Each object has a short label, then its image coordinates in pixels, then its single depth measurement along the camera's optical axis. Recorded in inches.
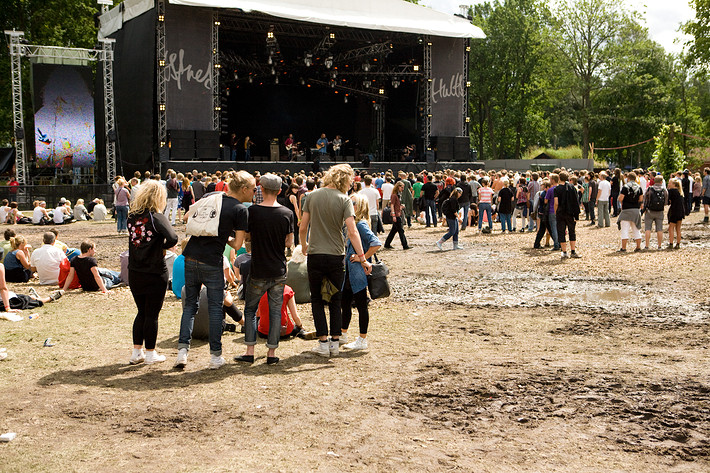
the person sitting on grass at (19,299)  340.2
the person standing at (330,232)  252.5
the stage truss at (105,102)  1035.9
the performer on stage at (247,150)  1163.6
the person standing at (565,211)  547.8
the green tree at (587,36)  2144.4
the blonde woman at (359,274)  266.7
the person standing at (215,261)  238.5
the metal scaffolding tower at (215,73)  1075.9
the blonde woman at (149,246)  240.5
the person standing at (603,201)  740.4
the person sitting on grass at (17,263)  470.9
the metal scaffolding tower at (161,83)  1036.5
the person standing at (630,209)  563.8
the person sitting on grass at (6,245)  471.6
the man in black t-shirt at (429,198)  807.7
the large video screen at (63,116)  1066.1
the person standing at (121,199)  719.1
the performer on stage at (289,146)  1235.9
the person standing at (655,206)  567.8
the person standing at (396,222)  615.8
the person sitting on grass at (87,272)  414.3
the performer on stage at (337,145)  1277.1
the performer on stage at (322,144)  1253.7
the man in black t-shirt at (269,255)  242.5
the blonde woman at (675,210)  581.6
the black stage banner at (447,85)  1257.4
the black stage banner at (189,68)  1051.3
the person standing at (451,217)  607.2
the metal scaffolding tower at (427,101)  1247.5
